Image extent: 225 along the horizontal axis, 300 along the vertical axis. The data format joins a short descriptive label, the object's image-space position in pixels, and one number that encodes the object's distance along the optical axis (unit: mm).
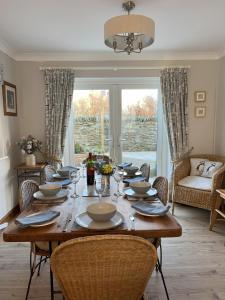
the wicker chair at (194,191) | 3053
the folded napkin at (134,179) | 2348
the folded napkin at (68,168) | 2842
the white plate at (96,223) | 1382
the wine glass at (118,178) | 2013
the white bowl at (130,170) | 2629
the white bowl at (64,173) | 2596
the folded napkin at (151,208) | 1575
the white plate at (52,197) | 1878
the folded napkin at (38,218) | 1421
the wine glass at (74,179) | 1978
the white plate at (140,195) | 1915
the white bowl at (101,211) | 1411
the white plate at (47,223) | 1410
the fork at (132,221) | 1412
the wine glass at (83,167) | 2866
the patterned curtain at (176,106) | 3820
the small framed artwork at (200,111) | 3949
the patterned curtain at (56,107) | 3777
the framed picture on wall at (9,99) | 3348
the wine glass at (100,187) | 1762
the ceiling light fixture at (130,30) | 1888
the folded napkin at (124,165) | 2905
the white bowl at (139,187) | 1948
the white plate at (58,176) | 2588
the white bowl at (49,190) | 1906
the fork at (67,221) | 1385
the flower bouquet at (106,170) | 2350
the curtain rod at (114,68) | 3875
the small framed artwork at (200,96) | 3924
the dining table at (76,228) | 1341
